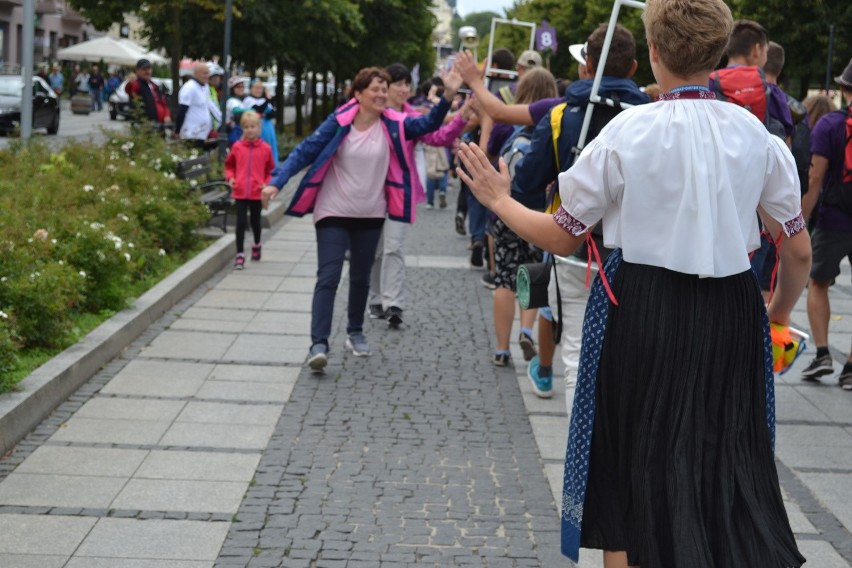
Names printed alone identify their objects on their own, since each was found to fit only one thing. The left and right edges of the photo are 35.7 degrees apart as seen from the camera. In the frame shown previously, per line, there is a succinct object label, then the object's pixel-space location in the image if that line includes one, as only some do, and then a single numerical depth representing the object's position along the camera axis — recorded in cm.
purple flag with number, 2107
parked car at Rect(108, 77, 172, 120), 4941
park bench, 1407
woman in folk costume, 330
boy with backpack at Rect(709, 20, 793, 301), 641
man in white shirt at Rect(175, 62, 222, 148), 1797
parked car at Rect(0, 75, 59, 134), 3088
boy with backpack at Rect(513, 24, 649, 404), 564
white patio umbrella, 5781
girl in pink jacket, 1257
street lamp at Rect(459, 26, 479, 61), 710
